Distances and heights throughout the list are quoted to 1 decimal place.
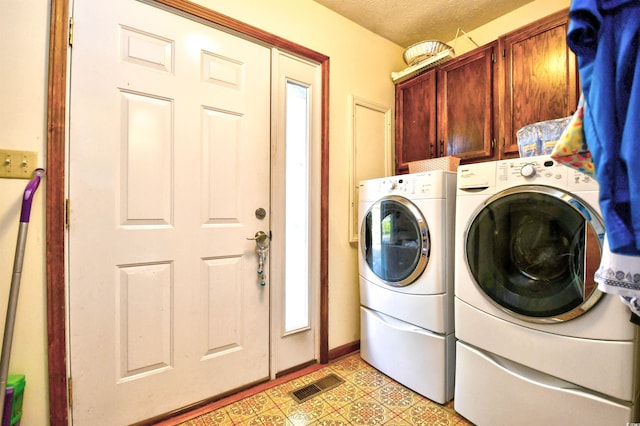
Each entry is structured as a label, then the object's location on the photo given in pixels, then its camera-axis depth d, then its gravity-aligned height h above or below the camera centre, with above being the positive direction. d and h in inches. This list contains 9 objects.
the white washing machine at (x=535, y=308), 39.2 -14.3
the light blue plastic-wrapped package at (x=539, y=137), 51.9 +14.8
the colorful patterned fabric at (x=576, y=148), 23.1 +5.5
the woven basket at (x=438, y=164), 68.6 +12.6
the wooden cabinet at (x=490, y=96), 60.0 +29.1
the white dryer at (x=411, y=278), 58.6 -14.2
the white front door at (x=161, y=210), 48.9 +0.7
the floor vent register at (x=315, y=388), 61.7 -39.2
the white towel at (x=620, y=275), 21.7 -4.7
